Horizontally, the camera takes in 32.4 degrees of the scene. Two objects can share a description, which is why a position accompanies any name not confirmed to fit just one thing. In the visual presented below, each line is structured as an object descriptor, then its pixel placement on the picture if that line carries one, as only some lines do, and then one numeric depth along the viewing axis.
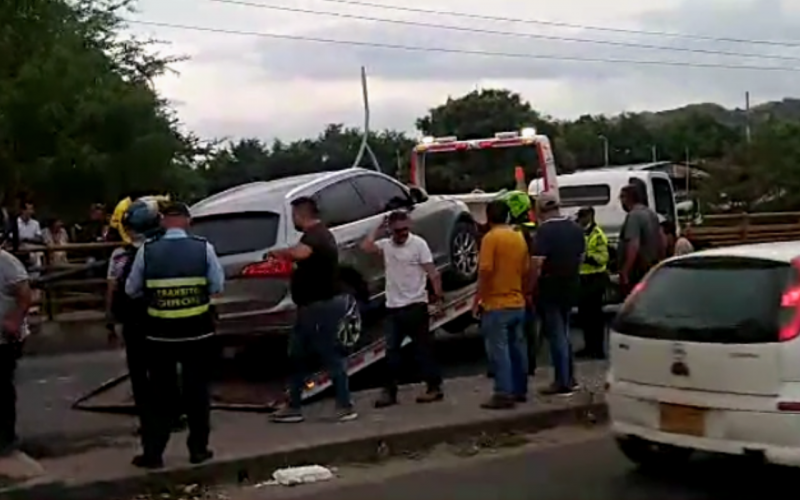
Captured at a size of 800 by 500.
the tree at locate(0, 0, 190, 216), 22.31
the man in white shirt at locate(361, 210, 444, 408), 11.57
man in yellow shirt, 11.34
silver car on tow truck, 12.46
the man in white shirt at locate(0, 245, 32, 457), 9.05
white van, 19.88
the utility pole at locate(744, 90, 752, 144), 60.02
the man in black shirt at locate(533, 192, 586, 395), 11.92
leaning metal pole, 29.20
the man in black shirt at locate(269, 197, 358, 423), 10.84
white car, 8.01
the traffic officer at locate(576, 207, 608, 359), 14.69
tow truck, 12.10
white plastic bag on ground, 9.34
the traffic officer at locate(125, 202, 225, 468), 9.12
